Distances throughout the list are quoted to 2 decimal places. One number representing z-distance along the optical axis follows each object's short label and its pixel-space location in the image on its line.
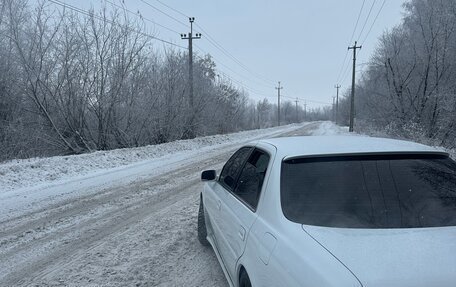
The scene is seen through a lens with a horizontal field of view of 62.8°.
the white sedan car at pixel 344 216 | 1.84
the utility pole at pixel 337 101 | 94.50
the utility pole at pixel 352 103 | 39.72
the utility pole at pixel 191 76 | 25.44
